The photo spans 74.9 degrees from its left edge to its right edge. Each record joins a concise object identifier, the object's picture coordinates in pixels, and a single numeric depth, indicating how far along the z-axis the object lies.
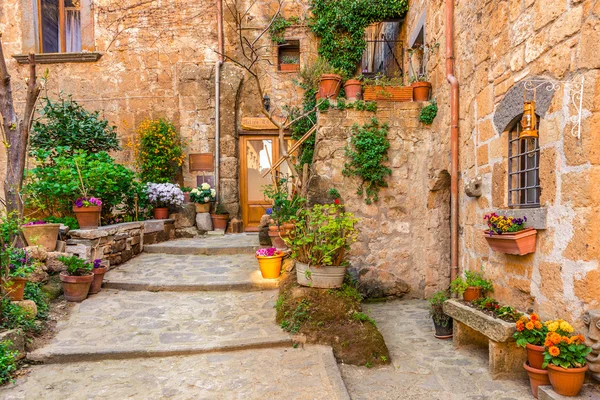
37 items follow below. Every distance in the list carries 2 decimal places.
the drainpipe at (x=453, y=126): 4.49
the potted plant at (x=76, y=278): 4.31
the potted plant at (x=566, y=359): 2.43
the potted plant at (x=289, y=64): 8.18
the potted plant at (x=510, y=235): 2.98
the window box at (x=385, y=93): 5.27
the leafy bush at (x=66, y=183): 5.10
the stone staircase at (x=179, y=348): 2.81
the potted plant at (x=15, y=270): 3.33
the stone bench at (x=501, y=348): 2.98
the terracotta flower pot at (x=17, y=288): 3.55
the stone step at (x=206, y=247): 6.10
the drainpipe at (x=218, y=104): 7.96
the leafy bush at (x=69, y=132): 6.23
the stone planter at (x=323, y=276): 3.81
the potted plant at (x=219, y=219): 7.66
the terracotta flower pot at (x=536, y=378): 2.70
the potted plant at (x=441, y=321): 3.96
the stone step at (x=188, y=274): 4.73
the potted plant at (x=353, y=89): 5.29
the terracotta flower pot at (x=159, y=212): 7.14
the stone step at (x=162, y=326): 3.33
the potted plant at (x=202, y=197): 7.59
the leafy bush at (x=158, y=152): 7.66
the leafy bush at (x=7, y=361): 2.90
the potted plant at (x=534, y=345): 2.71
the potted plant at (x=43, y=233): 4.58
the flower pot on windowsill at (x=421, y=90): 5.33
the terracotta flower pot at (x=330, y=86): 5.34
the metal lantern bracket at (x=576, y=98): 2.53
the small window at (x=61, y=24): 8.34
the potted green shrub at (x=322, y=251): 3.81
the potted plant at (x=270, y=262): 4.79
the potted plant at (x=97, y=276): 4.59
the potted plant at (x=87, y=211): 5.13
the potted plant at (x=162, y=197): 7.12
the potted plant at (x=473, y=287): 3.68
